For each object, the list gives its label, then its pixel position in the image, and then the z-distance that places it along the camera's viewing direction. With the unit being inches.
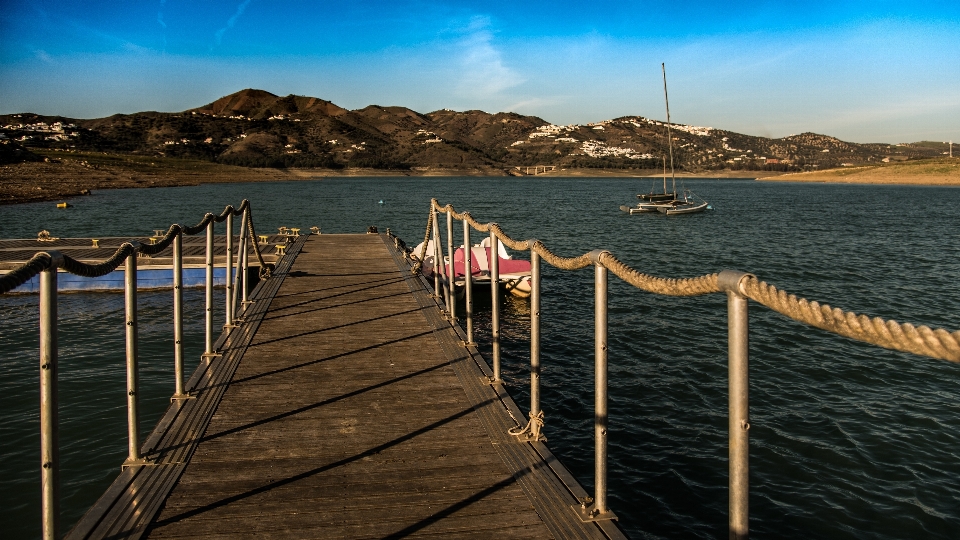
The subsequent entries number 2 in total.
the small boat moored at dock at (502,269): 722.2
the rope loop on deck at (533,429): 202.1
